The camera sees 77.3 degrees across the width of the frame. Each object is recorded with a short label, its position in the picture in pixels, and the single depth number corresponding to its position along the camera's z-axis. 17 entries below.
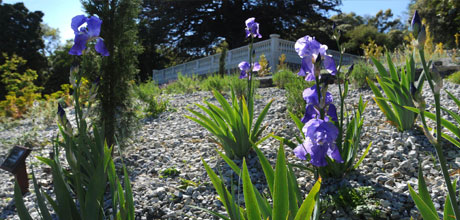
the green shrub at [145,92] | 5.02
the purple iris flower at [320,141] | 1.03
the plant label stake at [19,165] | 2.44
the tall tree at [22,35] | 18.11
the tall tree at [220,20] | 18.58
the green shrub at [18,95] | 6.93
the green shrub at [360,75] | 4.70
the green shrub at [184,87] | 7.15
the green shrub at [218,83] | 5.87
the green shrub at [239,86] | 4.95
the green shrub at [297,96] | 3.38
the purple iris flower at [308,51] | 1.32
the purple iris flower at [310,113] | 1.34
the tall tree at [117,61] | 2.76
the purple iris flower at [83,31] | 1.42
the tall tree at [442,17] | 12.09
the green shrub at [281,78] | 5.66
